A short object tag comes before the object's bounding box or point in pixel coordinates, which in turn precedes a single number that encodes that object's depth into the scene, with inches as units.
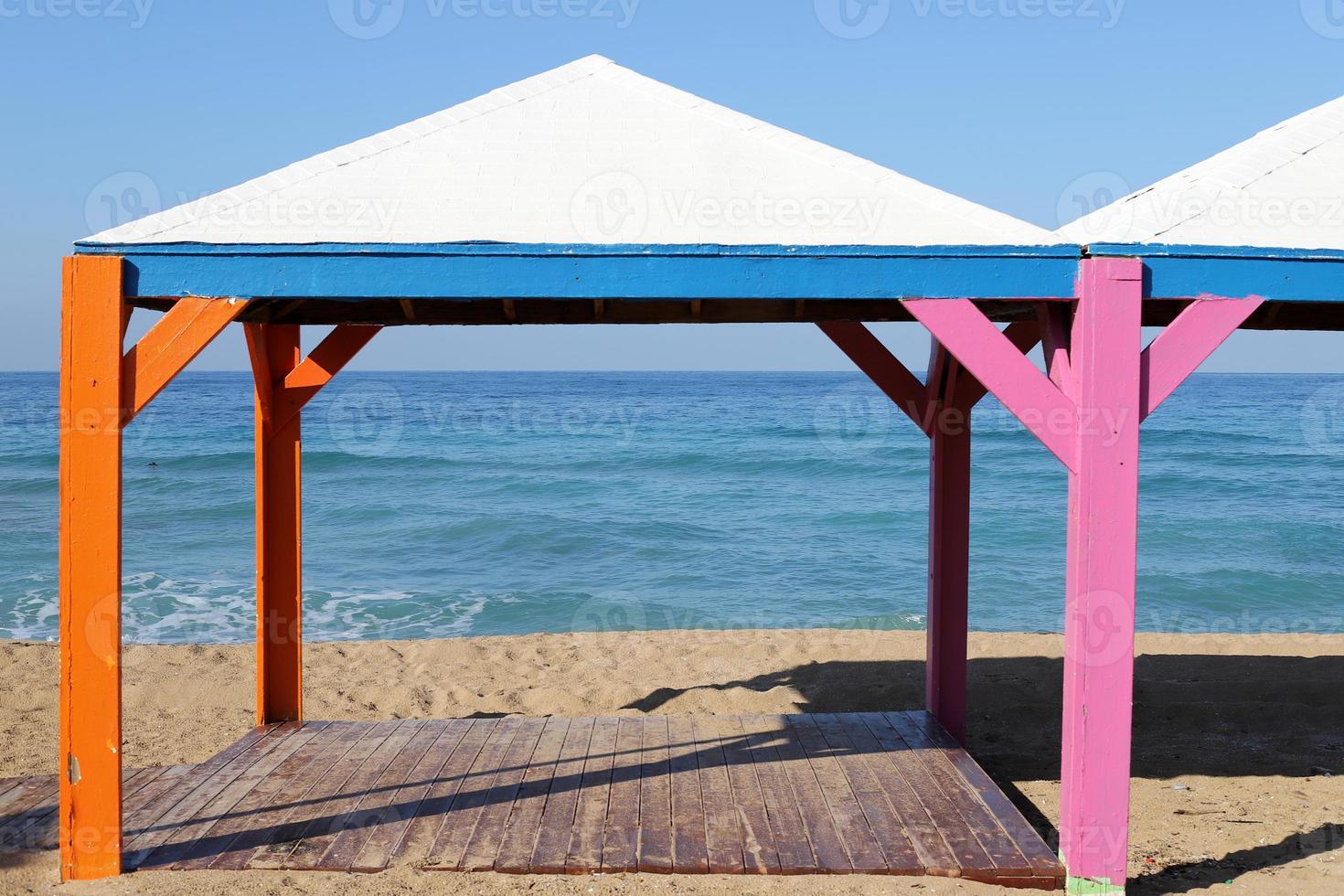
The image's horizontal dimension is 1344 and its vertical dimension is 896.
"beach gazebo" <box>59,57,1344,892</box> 163.6
